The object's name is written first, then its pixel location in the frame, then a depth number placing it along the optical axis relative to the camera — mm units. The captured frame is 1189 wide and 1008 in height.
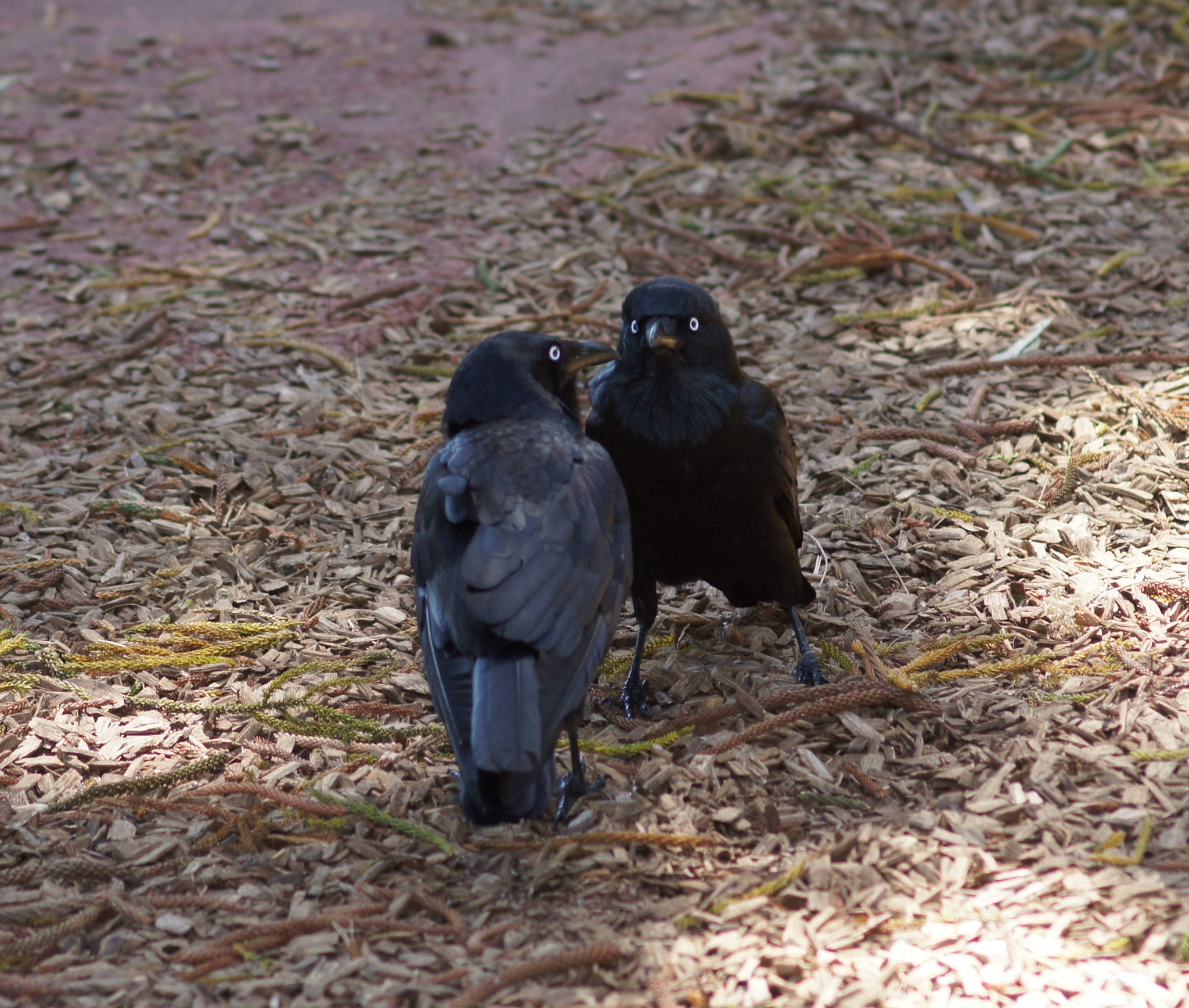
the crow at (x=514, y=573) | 6180
